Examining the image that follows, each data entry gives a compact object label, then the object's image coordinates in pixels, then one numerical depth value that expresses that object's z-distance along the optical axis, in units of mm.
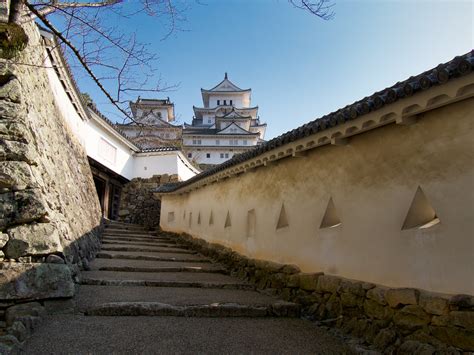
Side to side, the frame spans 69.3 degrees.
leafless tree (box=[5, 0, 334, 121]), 4828
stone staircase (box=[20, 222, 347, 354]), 3512
